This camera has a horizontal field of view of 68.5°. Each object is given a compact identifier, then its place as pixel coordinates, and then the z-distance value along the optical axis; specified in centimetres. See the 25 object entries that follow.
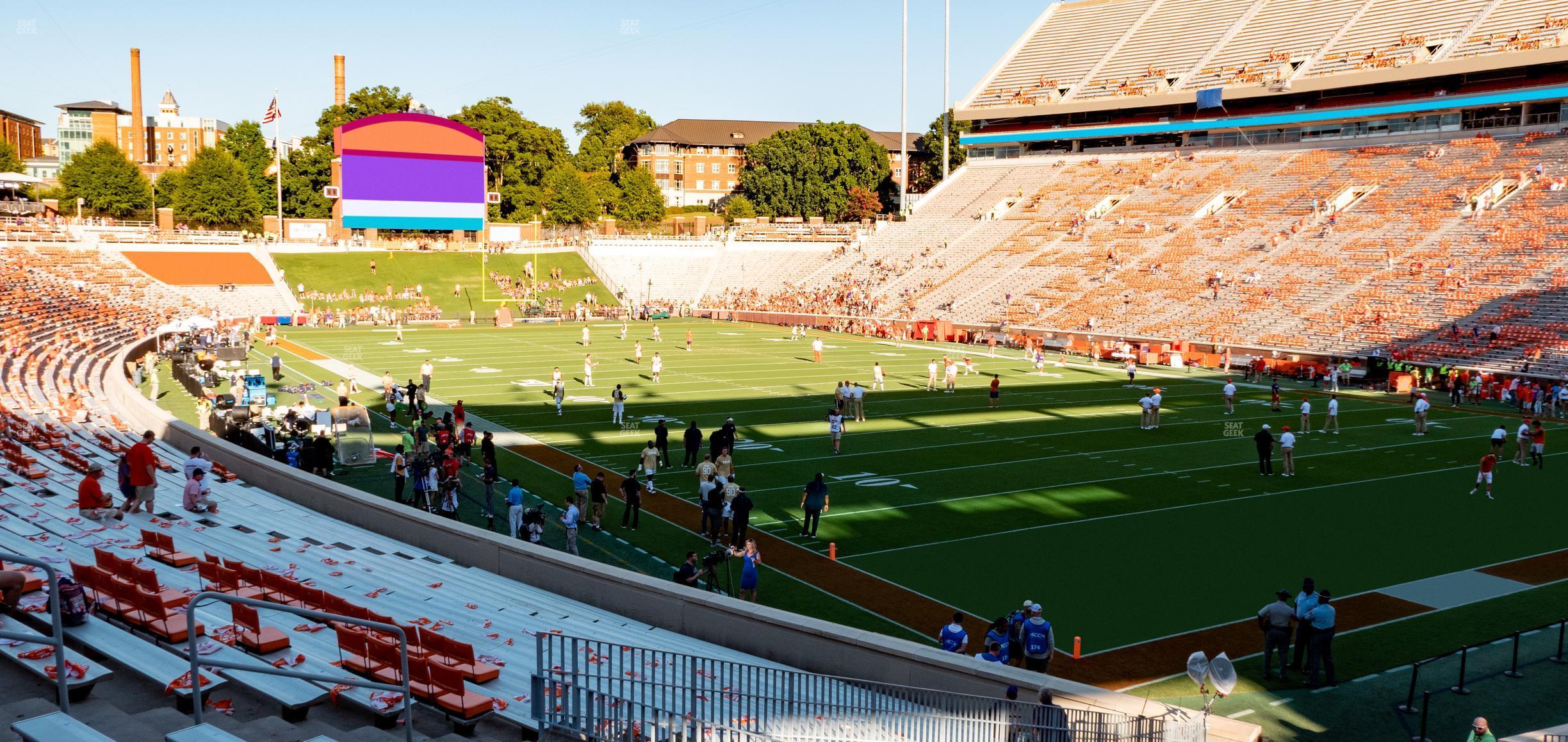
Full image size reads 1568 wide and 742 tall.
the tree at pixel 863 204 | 10744
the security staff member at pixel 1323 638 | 1247
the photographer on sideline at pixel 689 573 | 1448
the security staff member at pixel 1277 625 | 1273
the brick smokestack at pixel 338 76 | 10006
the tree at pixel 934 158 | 10756
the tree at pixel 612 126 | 13462
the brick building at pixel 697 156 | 13550
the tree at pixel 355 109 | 8675
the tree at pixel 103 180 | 8288
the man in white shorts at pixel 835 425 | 2517
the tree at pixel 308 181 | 8406
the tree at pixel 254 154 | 8825
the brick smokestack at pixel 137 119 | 11294
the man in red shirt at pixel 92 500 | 1470
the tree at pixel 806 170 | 10725
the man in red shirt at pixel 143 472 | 1529
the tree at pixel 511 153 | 9081
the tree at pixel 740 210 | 10712
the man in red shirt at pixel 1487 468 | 2184
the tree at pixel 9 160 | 9594
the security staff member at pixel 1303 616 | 1268
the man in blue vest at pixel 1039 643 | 1203
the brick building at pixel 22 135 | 14812
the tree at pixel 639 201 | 10262
